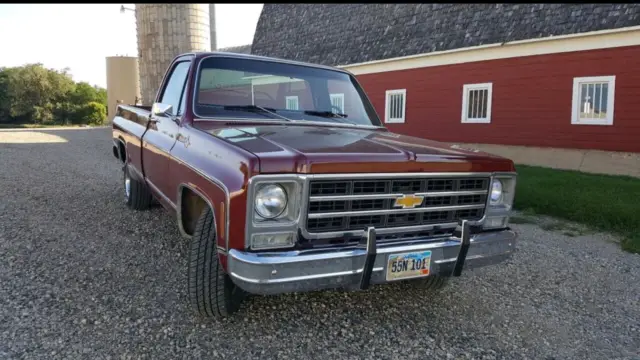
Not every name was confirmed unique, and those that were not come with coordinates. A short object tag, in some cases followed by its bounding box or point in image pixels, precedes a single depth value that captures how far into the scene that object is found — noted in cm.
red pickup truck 255
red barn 1045
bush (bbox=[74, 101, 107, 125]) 3416
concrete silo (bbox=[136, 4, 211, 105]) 2083
